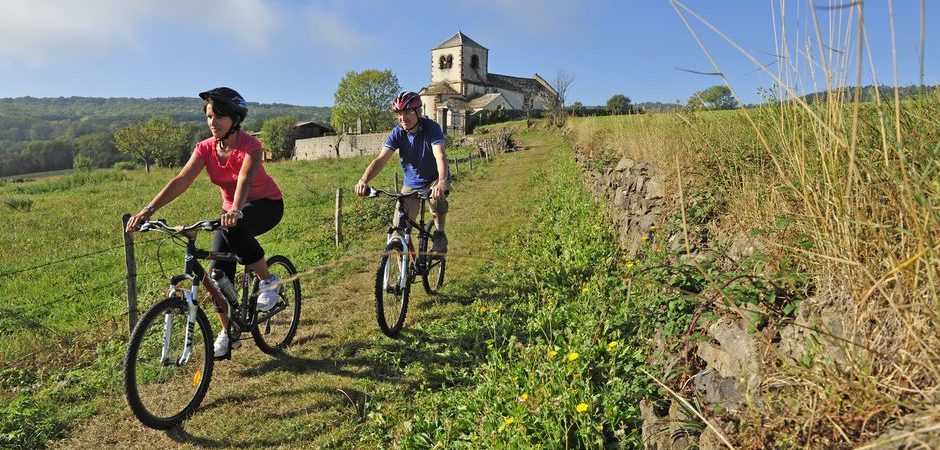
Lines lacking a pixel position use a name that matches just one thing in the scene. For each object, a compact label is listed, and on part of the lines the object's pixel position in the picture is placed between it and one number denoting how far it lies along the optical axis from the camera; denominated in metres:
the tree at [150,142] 75.38
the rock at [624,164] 7.99
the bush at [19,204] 17.89
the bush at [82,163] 58.44
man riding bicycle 5.00
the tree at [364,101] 82.62
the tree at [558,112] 42.44
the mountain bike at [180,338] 3.37
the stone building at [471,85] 66.88
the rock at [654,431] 2.34
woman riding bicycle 3.66
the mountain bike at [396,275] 4.67
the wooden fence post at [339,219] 9.53
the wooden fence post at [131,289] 4.95
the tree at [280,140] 77.31
